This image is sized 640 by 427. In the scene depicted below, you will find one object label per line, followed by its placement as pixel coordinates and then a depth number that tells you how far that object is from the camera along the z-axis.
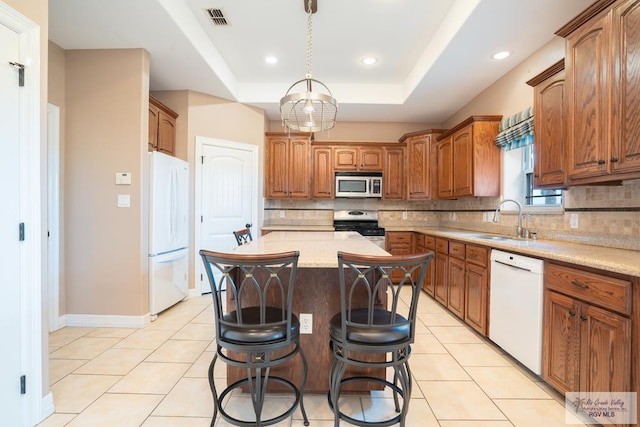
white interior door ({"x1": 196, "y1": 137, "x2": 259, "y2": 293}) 3.88
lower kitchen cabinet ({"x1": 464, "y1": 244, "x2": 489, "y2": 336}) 2.53
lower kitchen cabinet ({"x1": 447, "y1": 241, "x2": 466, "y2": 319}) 2.94
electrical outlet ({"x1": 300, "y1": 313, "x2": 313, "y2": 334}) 1.76
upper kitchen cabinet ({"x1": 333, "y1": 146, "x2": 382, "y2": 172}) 4.78
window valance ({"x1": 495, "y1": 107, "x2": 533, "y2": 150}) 2.75
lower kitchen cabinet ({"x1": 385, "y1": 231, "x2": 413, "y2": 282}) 4.40
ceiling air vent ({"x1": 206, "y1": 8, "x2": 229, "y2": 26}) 2.64
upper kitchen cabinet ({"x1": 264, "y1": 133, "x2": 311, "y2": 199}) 4.68
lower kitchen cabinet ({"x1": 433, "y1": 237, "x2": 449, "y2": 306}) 3.31
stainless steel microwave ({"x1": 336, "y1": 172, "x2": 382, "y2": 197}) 4.75
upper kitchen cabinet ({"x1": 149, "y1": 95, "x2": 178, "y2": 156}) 3.12
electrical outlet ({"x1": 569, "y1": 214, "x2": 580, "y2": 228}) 2.35
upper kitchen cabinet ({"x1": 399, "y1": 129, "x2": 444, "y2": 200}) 4.46
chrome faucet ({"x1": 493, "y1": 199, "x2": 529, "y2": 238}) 2.81
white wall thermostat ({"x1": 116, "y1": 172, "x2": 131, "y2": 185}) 2.79
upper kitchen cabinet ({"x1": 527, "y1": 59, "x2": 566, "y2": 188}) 2.15
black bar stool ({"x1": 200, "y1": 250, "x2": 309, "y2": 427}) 1.27
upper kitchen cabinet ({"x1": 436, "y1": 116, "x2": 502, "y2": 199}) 3.34
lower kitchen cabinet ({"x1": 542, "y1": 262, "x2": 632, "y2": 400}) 1.39
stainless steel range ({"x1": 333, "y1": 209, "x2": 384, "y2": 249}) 4.76
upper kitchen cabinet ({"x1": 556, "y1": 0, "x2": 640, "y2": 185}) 1.59
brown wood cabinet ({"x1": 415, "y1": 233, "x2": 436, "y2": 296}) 3.72
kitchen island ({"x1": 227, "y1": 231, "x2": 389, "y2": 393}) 1.75
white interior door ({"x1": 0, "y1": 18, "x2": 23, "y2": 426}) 1.41
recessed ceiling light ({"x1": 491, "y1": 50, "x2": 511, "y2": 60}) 2.85
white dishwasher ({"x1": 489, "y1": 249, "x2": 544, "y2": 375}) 1.94
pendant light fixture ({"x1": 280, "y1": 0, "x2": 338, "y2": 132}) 2.12
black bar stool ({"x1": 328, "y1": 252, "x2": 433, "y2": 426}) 1.27
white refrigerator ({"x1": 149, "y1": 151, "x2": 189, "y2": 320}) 2.95
